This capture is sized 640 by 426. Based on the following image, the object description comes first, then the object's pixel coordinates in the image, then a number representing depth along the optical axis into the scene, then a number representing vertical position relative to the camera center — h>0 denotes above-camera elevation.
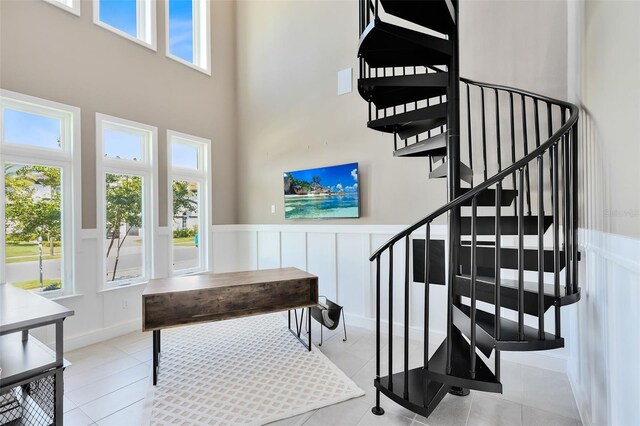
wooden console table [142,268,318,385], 2.54 -0.77
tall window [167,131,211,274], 4.41 +0.19
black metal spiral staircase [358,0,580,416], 1.70 +0.11
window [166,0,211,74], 4.48 +2.75
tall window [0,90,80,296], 2.96 +0.23
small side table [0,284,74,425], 1.49 -0.77
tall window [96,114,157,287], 3.60 +0.21
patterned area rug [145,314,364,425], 2.06 -1.34
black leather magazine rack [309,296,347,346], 3.02 -1.03
